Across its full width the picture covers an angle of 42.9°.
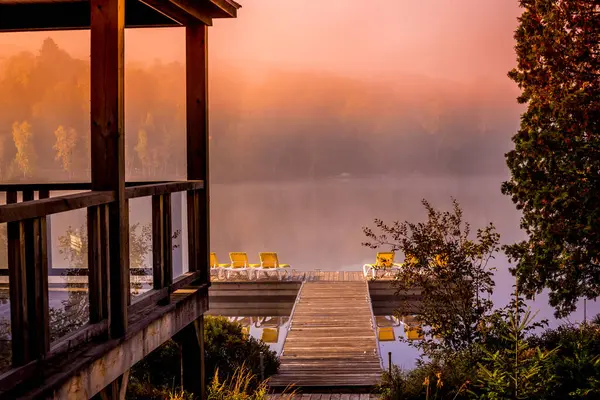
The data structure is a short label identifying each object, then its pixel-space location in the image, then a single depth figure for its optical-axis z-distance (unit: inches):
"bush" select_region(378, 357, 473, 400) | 350.9
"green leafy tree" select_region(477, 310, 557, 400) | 314.0
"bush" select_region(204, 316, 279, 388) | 426.6
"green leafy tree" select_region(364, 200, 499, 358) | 432.5
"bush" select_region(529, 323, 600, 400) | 327.9
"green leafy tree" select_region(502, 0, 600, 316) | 506.0
